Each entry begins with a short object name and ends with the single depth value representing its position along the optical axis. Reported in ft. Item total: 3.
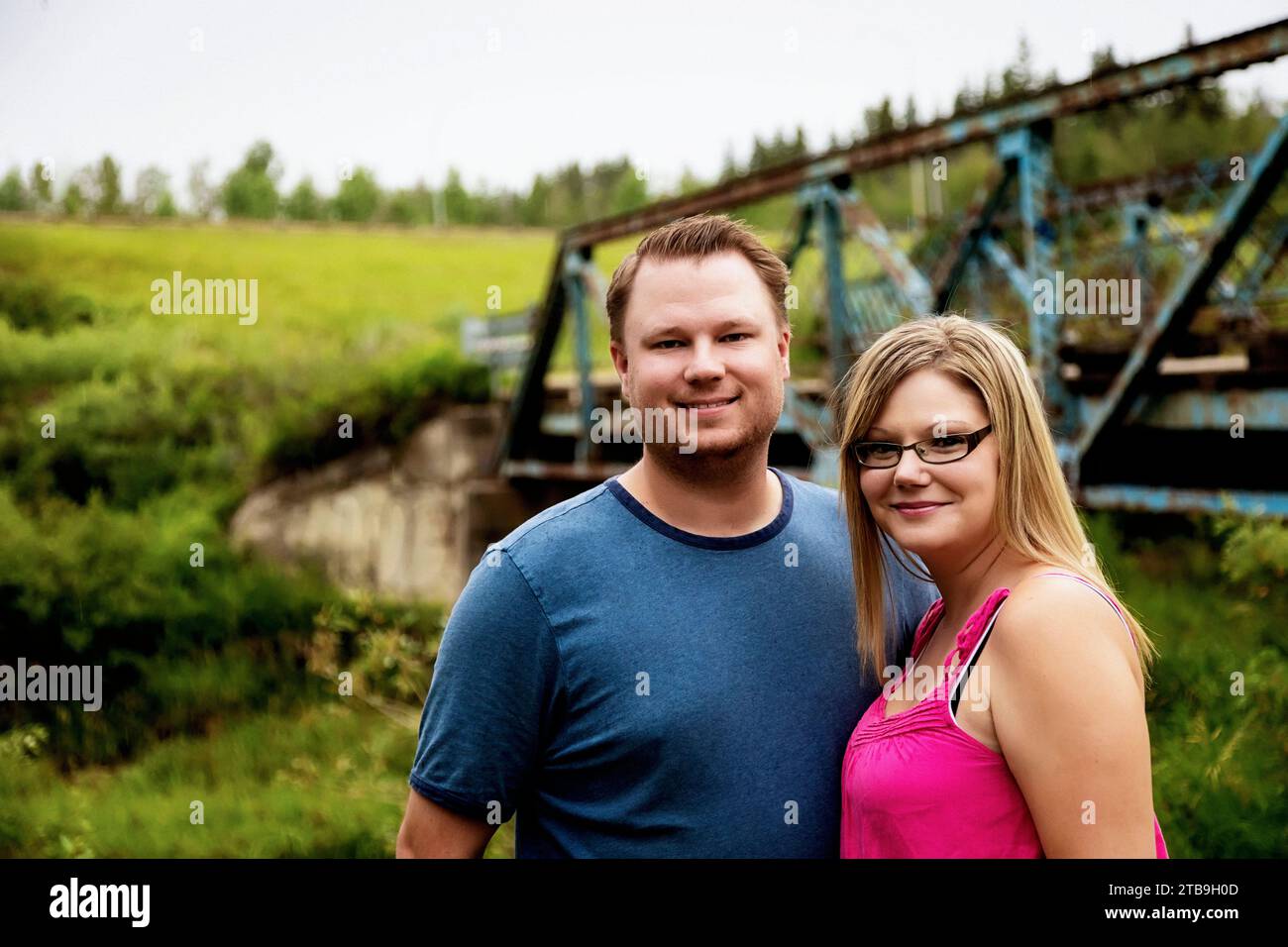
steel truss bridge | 15.72
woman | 6.73
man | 7.89
